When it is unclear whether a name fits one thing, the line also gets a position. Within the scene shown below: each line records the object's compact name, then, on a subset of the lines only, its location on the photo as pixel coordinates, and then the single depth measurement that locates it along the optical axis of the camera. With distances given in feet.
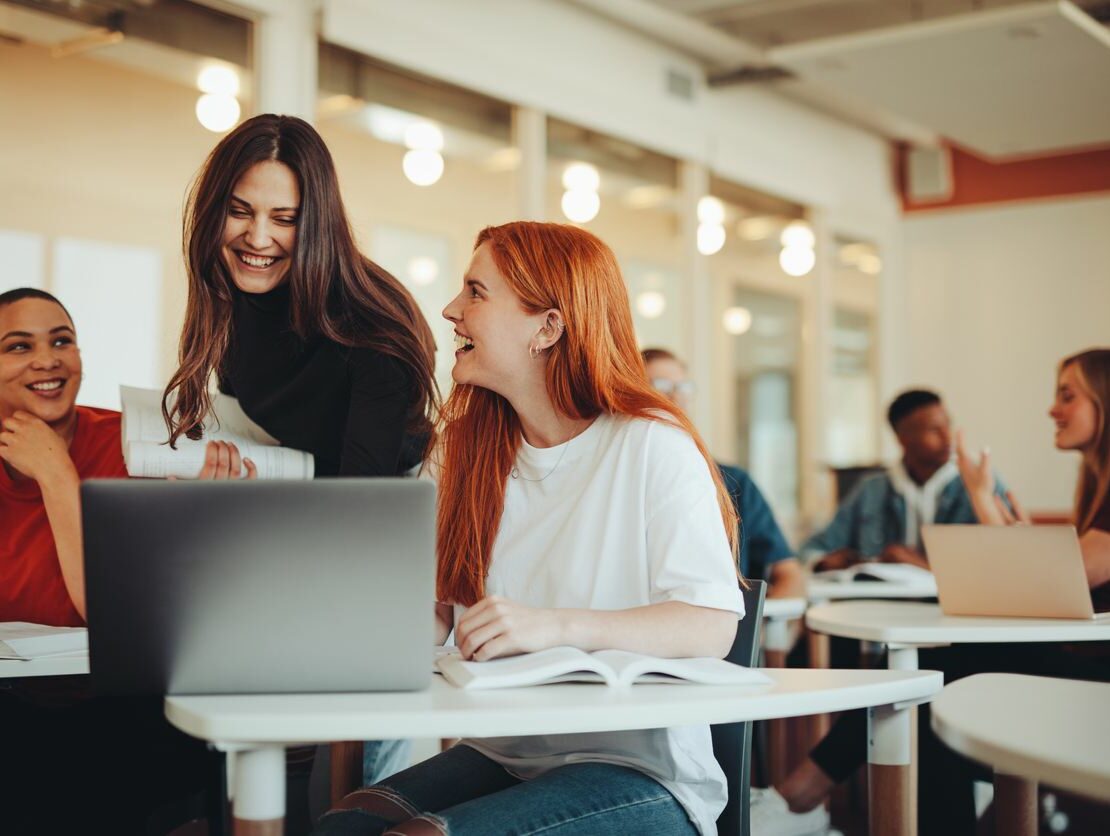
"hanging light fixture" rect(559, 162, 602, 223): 19.51
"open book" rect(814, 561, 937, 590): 11.16
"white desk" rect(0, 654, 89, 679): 5.73
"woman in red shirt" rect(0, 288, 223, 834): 6.50
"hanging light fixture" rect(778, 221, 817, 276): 25.13
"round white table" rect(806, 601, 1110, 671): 7.31
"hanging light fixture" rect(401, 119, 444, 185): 16.62
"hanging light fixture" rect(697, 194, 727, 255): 22.33
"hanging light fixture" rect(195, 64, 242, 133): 14.02
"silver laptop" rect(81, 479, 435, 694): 4.22
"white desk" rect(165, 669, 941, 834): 4.02
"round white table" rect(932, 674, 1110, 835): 3.68
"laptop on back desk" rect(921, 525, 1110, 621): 7.80
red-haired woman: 4.98
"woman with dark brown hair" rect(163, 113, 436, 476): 7.23
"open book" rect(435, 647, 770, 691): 4.61
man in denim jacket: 13.70
